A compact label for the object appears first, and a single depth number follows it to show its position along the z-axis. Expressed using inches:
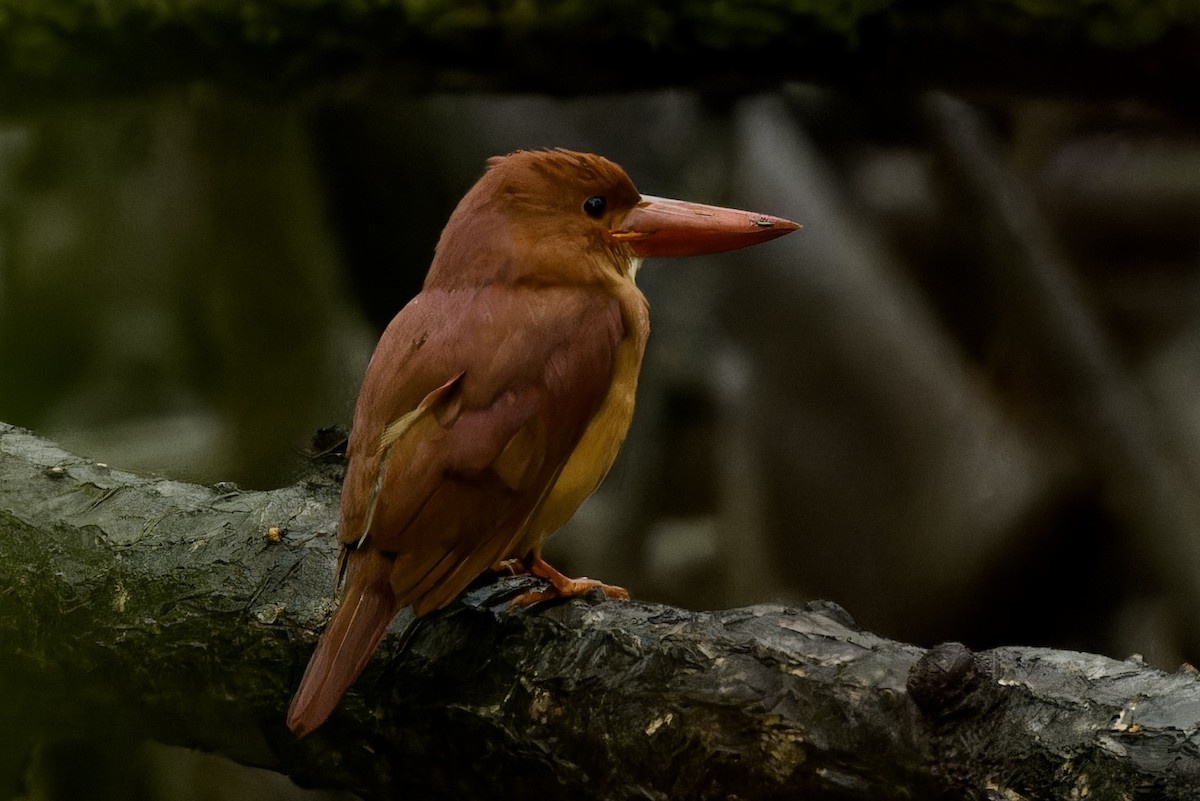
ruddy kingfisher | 202.1
